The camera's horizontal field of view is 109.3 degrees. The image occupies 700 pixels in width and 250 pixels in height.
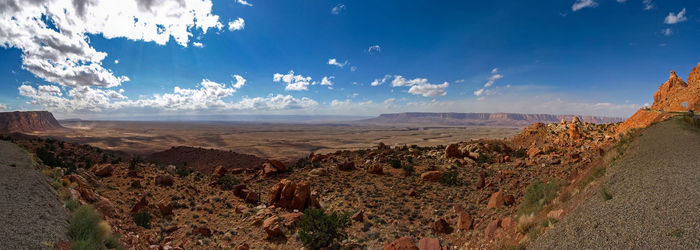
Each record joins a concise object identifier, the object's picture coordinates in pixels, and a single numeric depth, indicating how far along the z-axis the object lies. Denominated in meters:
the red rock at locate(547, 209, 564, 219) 6.63
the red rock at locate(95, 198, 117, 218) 11.60
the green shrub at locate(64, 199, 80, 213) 9.46
